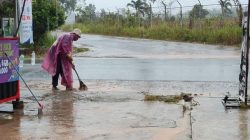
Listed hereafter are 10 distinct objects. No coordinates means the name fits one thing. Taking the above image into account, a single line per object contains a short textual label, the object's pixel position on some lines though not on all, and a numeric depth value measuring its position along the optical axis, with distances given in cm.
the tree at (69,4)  8143
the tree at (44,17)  2339
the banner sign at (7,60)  903
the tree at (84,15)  5953
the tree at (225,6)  3447
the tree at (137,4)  5231
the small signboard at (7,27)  1038
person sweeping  1197
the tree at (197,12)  3631
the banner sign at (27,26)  1502
